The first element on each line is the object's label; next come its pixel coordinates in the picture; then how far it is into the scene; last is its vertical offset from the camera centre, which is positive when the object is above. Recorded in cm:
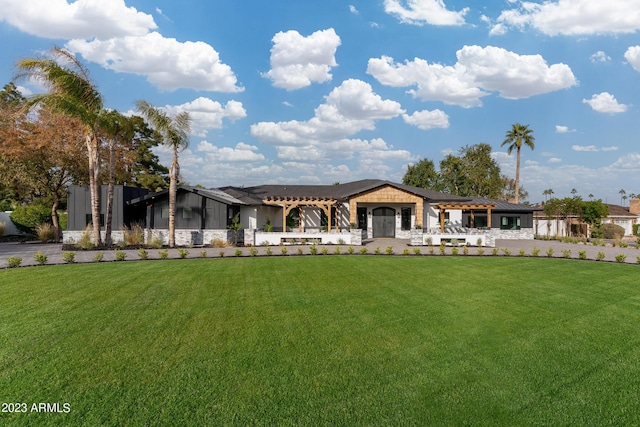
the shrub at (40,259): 1399 -126
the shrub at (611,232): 3516 -74
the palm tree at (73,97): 1839 +638
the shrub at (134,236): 2192 -69
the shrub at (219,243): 2187 -109
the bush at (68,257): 1434 -123
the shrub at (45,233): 2481 -58
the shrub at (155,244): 2100 -109
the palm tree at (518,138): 4244 +943
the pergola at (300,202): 2433 +141
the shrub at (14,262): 1325 -130
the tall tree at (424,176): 4990 +627
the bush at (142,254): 1554 -121
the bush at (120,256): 1516 -126
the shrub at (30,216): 2730 +56
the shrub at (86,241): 2008 -89
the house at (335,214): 2345 +67
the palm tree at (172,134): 2158 +509
